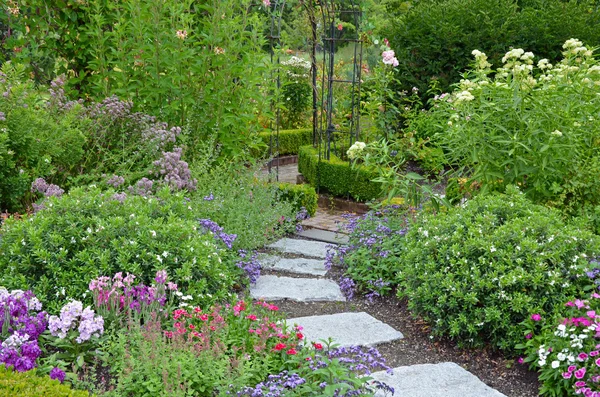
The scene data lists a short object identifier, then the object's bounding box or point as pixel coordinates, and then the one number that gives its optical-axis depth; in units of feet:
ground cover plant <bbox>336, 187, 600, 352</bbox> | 11.55
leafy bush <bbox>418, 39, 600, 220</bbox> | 14.61
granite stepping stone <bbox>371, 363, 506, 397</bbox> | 10.41
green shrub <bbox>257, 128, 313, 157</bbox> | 34.63
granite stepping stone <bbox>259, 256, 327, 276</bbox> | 16.51
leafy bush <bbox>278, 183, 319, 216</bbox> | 22.31
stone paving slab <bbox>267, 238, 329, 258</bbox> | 18.21
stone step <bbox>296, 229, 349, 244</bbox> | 19.70
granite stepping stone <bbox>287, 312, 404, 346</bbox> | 12.19
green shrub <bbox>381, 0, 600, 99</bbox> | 28.99
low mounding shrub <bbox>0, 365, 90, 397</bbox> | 8.08
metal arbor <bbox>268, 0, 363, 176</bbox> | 24.79
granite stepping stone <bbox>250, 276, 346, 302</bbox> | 14.43
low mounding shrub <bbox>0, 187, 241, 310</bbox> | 11.62
